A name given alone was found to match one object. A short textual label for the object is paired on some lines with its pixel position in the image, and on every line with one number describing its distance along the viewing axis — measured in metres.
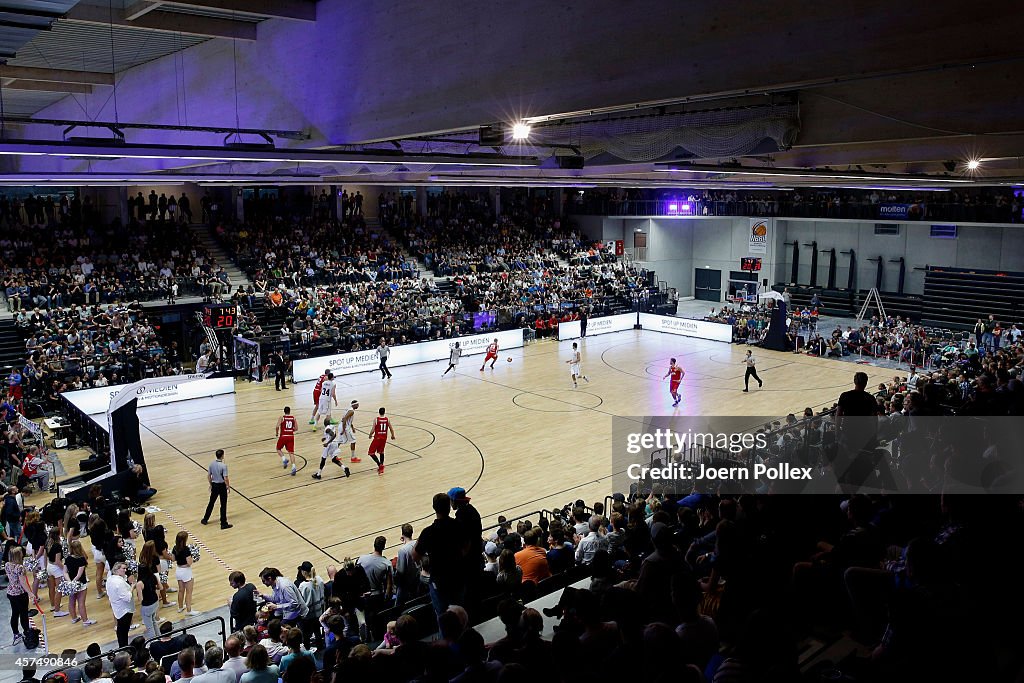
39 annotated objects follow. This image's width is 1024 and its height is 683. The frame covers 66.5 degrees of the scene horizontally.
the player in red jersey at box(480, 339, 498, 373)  28.17
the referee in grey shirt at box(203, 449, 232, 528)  14.26
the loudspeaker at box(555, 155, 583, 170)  13.83
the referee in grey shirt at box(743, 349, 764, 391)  25.03
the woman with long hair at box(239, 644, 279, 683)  6.38
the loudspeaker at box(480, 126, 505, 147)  9.97
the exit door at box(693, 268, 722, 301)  49.22
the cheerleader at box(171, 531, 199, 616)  10.97
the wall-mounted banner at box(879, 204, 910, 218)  38.58
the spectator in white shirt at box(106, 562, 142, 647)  10.02
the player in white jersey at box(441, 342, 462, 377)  27.82
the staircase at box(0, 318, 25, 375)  24.30
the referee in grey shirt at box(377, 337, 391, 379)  26.97
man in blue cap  6.32
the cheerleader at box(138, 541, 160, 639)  10.52
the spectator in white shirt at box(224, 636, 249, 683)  7.12
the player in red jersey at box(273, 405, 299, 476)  16.94
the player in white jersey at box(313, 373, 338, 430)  18.92
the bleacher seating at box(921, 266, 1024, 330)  37.31
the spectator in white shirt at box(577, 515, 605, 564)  9.30
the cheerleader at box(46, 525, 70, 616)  11.03
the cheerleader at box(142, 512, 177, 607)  10.93
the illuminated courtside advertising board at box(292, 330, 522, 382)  27.05
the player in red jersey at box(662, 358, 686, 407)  22.86
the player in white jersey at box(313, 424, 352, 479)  17.33
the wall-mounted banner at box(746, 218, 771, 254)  46.06
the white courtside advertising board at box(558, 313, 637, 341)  35.19
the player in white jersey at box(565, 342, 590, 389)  25.70
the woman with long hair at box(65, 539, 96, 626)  10.98
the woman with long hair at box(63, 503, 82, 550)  11.19
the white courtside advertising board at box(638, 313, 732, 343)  35.00
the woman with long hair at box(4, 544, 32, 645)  10.12
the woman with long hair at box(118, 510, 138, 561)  11.30
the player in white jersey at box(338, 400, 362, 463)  17.62
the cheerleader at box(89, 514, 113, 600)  11.21
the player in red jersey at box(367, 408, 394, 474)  17.17
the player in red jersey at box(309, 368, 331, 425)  19.64
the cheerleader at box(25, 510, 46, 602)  11.16
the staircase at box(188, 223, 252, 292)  33.06
